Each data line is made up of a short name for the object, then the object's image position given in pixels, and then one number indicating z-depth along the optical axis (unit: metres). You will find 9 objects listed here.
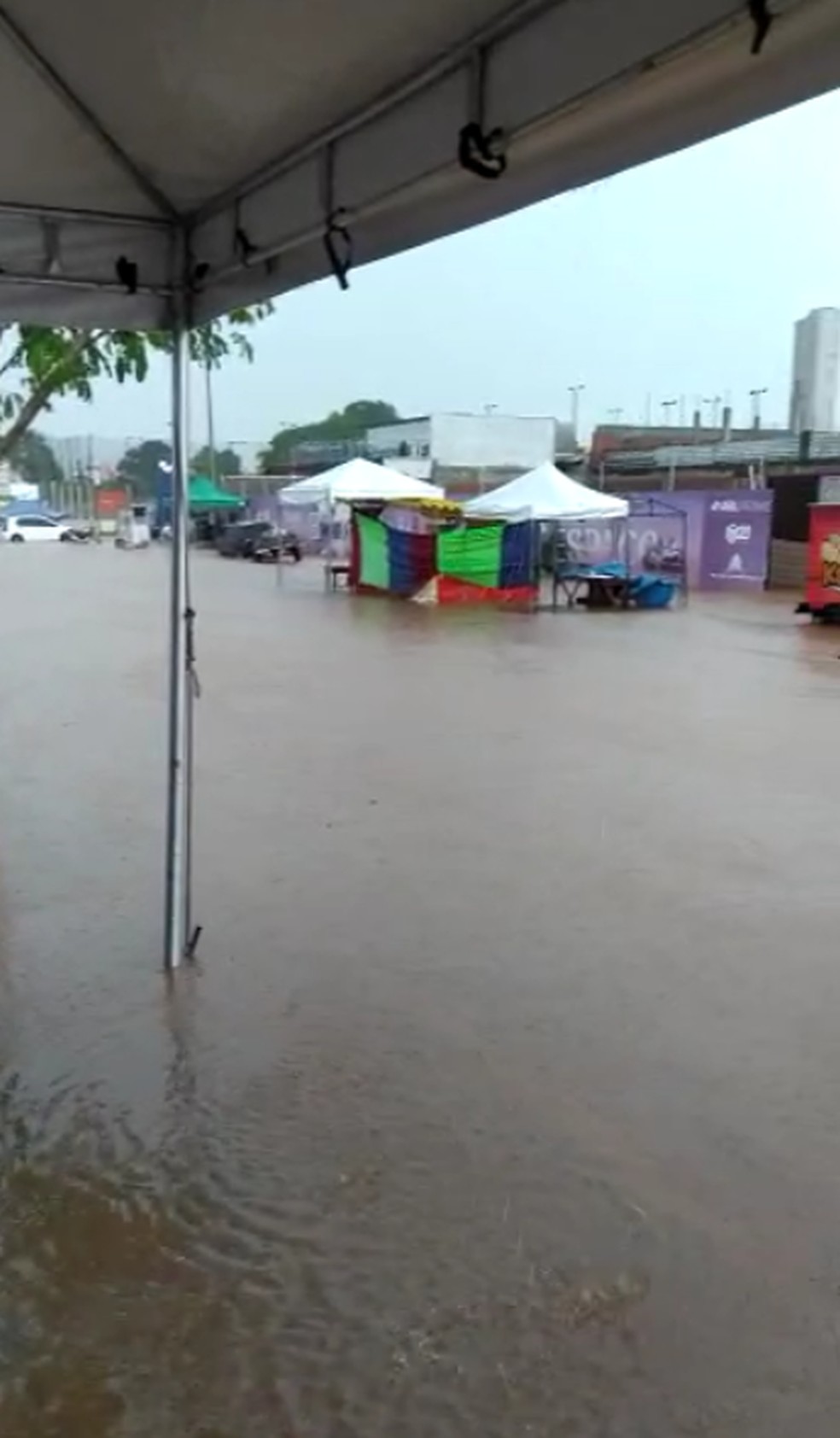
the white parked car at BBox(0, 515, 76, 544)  50.94
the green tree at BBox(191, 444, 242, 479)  55.09
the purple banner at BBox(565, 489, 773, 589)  25.02
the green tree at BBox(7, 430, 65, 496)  57.42
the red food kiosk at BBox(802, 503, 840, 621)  18.80
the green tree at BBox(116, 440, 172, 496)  51.37
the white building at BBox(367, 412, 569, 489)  51.69
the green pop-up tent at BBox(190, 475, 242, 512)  43.89
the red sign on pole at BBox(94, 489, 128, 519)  68.25
